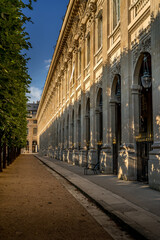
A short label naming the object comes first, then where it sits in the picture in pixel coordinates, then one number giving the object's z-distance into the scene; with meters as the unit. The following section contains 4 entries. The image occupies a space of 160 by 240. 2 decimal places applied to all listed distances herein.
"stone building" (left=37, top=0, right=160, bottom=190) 11.27
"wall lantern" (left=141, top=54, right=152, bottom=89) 11.55
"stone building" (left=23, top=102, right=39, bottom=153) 104.12
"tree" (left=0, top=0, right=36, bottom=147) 7.77
